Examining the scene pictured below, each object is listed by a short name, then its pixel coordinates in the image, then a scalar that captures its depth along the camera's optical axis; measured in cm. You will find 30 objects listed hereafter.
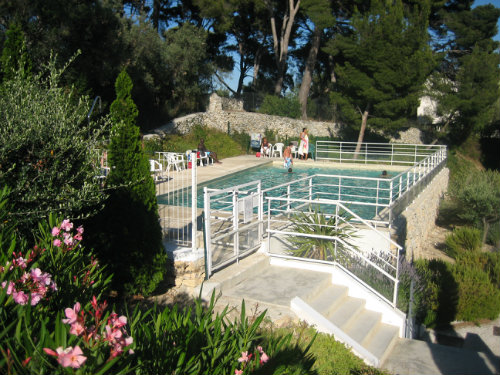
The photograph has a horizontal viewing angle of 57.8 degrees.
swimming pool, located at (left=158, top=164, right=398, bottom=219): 1256
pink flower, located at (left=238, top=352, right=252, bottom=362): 269
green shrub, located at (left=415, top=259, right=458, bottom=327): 746
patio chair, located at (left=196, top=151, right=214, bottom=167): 1780
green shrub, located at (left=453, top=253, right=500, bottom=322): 778
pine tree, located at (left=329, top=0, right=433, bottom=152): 2209
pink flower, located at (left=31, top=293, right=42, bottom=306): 268
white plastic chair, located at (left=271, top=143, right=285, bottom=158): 2294
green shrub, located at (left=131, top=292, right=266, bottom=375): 271
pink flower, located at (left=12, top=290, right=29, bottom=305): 258
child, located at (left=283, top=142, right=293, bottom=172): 1928
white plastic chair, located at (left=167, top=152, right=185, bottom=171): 1564
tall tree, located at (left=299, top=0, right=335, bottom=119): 2552
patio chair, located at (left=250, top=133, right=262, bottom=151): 2395
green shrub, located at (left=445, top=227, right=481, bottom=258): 1119
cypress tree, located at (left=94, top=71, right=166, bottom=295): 558
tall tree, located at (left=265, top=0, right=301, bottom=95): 2779
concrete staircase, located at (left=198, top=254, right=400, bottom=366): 539
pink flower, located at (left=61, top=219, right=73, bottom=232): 375
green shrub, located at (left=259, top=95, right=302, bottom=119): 2838
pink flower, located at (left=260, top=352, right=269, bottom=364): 274
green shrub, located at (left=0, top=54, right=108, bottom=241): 429
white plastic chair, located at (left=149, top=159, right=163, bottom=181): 1236
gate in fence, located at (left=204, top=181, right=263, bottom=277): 613
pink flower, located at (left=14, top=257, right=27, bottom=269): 298
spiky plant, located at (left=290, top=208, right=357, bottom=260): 701
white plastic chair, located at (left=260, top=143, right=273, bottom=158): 2261
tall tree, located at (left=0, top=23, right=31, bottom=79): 585
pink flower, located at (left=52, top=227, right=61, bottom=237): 366
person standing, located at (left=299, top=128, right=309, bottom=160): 2153
